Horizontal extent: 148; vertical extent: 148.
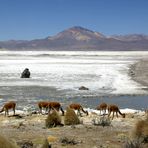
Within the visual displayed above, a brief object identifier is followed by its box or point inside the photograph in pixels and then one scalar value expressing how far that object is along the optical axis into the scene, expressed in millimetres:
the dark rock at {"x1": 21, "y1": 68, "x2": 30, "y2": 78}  37903
